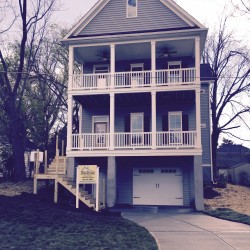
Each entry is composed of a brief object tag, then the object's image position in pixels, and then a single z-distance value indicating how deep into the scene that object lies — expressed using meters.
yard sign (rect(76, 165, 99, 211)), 16.25
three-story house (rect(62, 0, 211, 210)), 19.12
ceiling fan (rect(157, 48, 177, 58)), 21.23
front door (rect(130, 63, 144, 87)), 20.05
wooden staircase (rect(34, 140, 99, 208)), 17.26
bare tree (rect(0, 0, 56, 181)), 23.31
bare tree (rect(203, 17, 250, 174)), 31.70
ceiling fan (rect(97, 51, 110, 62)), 21.88
